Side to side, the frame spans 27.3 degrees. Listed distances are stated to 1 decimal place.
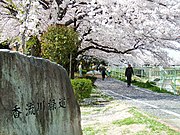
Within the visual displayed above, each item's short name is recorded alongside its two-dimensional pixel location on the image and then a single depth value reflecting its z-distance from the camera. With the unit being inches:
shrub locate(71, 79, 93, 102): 534.3
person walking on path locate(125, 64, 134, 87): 883.5
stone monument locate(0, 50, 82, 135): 166.9
